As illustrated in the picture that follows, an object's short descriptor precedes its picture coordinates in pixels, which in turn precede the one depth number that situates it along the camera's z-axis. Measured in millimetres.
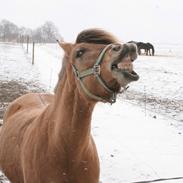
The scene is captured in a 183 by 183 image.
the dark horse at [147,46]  44528
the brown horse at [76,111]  2105
